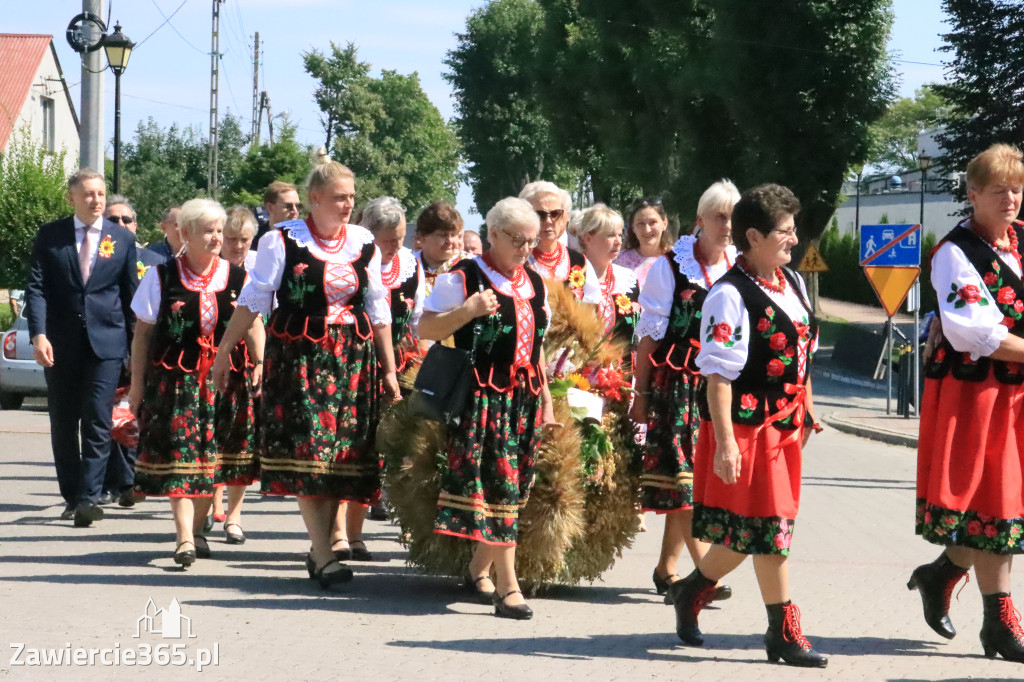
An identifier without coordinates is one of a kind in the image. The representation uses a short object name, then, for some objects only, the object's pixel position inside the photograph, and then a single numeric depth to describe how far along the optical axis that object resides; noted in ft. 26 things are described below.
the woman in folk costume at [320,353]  23.50
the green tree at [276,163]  141.69
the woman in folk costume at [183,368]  26.16
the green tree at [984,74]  115.96
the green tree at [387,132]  309.01
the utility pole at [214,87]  167.02
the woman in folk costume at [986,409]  19.13
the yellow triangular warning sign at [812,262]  100.89
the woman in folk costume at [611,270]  25.99
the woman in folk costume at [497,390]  21.47
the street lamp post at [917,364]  58.70
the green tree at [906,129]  303.48
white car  62.13
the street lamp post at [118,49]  59.77
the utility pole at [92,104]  52.65
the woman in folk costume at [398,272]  29.07
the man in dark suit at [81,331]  30.25
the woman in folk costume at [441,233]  28.78
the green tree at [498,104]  226.58
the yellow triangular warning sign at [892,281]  63.82
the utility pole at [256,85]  231.22
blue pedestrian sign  63.62
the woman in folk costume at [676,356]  23.09
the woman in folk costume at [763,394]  18.40
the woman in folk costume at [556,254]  25.13
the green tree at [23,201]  119.34
